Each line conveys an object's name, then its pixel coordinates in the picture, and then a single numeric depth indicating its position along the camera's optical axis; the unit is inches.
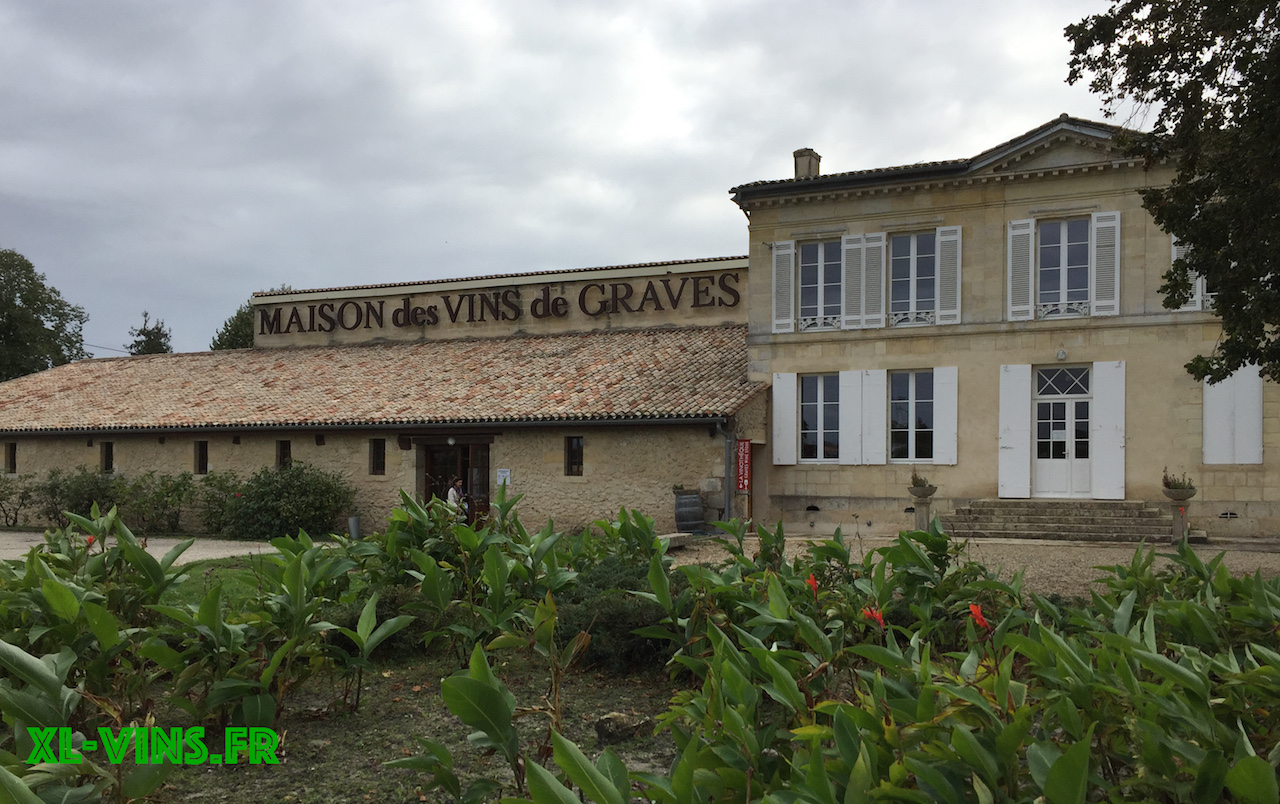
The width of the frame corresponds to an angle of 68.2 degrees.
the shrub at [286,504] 706.8
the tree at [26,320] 1446.9
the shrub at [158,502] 754.8
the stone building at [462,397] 668.1
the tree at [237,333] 1663.4
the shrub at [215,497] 748.6
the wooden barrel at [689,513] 613.6
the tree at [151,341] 1823.3
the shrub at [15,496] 815.1
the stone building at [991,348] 598.5
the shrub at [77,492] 786.8
